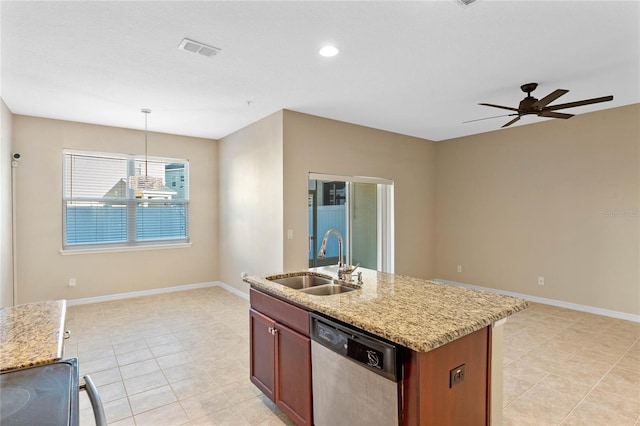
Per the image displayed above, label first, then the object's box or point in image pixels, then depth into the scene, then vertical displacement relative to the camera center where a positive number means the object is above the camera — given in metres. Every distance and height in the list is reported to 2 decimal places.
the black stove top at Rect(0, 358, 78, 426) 0.90 -0.55
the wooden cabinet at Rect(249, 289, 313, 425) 2.00 -0.94
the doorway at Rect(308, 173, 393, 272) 5.05 -0.13
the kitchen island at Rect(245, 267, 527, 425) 1.43 -0.54
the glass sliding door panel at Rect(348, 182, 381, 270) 5.38 -0.24
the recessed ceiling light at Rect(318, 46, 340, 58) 2.74 +1.30
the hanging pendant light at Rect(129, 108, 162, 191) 4.34 +0.35
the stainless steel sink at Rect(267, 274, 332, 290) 2.64 -0.57
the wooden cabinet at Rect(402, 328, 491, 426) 1.42 -0.79
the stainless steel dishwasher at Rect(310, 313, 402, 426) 1.48 -0.81
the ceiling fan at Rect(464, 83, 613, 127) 3.13 +1.01
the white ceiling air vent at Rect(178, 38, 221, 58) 2.62 +1.28
